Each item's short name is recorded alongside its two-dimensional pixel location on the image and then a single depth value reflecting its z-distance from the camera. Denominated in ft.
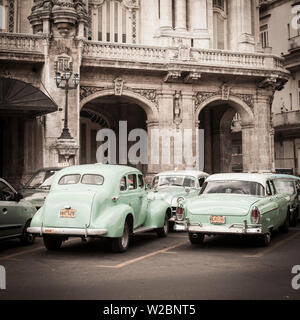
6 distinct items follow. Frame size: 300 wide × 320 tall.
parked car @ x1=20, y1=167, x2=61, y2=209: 44.32
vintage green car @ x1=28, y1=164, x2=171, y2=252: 30.19
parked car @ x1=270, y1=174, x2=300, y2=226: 47.23
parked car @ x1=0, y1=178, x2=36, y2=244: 32.86
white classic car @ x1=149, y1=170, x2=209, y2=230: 44.37
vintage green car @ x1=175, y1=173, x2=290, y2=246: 31.73
